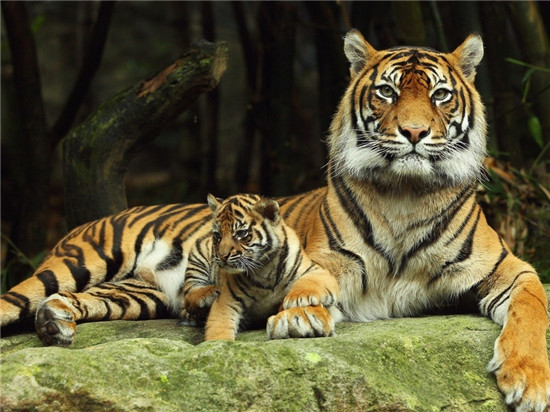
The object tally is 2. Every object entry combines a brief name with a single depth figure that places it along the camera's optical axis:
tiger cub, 8.65
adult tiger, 9.00
